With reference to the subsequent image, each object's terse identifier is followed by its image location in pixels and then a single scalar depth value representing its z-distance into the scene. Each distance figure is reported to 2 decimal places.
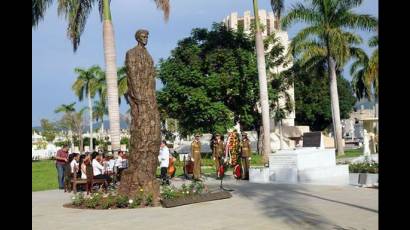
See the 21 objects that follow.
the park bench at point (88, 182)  15.76
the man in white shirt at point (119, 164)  17.86
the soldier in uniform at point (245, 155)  18.52
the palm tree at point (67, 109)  77.00
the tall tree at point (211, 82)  35.78
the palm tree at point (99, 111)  75.32
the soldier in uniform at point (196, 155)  19.22
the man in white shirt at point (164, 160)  17.44
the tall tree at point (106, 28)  20.33
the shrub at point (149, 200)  11.98
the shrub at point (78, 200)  12.49
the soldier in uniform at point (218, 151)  19.65
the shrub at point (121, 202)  11.84
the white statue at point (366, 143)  24.81
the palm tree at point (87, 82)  64.25
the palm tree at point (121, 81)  57.51
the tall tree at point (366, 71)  28.06
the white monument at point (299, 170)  17.17
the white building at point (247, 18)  94.25
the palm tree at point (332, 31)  31.28
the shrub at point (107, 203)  11.84
